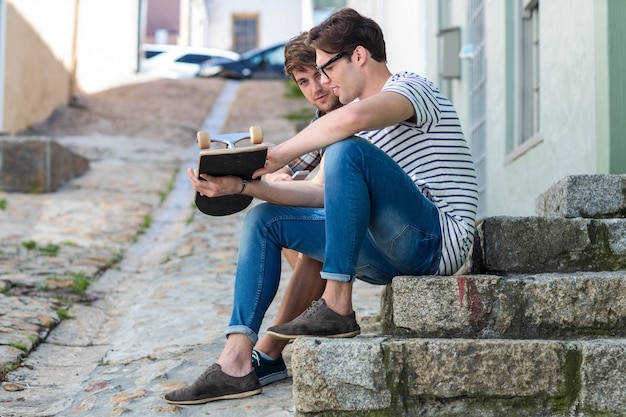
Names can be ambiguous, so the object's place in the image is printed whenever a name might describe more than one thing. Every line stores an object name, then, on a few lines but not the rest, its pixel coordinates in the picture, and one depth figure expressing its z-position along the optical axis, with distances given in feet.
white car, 81.10
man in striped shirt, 10.25
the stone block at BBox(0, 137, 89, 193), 33.68
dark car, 75.82
